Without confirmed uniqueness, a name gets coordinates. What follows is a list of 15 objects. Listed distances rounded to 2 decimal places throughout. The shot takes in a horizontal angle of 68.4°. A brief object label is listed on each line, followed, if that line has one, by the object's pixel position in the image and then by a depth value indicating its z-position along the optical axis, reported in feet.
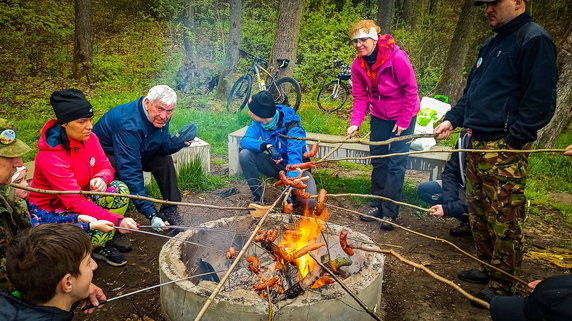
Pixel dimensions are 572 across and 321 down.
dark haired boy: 6.43
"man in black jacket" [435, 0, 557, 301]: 10.01
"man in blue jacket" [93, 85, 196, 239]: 13.08
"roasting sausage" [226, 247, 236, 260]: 9.55
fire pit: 8.70
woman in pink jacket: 14.74
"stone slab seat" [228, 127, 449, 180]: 18.15
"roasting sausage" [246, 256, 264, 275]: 9.64
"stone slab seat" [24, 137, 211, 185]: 18.83
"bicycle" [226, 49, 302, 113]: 28.19
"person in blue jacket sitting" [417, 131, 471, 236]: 13.66
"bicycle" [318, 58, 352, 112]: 37.70
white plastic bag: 19.09
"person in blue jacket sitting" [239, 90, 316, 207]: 15.88
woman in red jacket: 11.21
